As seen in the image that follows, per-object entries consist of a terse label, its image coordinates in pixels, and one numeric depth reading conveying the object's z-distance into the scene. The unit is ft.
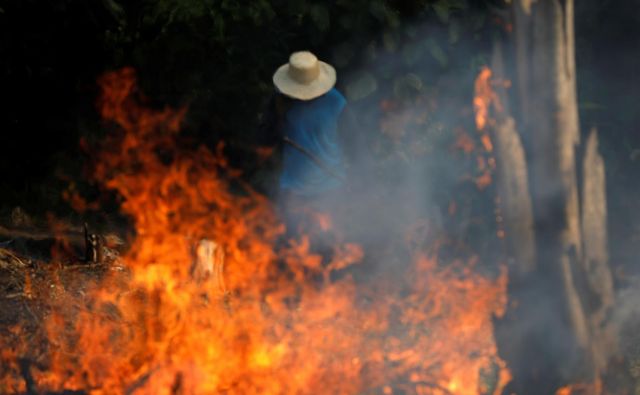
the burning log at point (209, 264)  40.52
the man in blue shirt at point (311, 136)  40.78
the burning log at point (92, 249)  48.16
